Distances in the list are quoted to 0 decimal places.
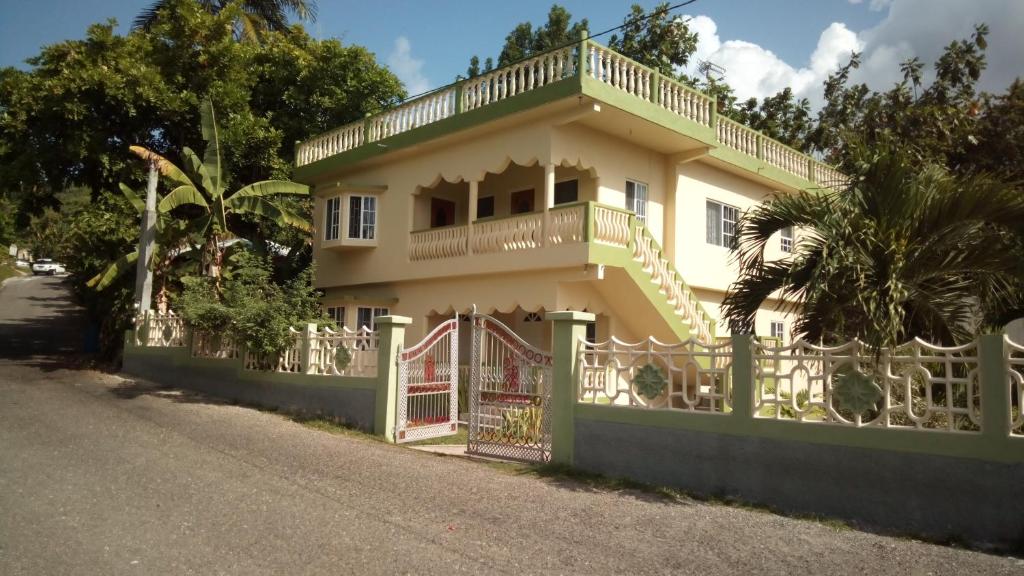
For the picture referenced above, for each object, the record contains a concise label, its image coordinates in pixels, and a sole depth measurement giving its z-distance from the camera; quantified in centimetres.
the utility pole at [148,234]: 1669
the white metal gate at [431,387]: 1050
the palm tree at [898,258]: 645
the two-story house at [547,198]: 1251
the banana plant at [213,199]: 1527
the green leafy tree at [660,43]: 2436
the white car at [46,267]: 5868
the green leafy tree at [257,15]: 2383
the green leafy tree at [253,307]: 1234
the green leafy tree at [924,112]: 1823
